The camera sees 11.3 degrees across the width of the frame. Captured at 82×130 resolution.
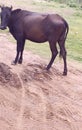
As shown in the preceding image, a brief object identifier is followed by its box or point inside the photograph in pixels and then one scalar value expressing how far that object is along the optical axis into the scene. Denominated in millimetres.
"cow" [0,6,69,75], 10672
